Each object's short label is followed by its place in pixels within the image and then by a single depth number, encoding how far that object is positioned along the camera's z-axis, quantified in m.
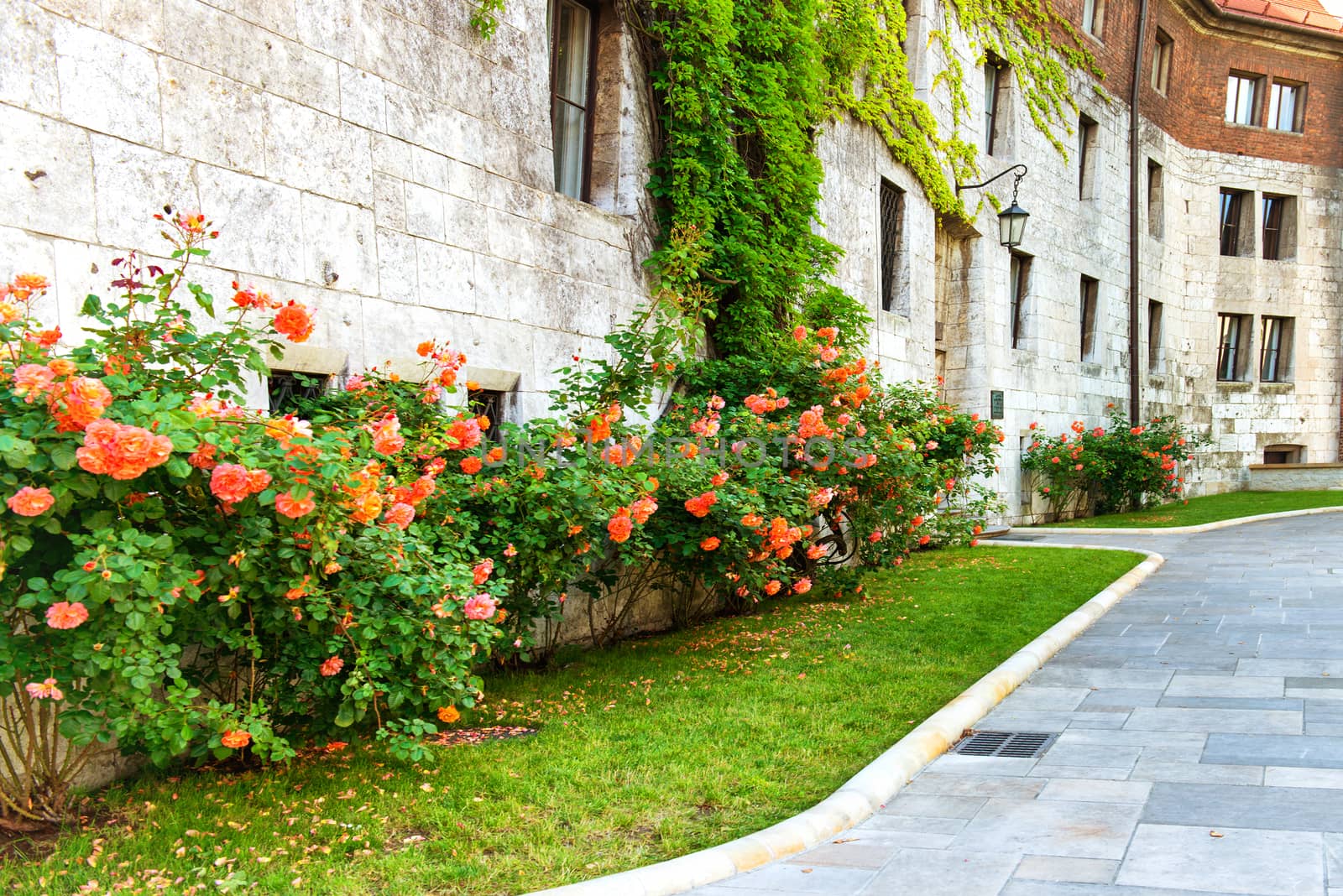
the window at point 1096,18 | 19.03
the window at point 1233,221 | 23.69
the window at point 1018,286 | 17.00
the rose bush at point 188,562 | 3.44
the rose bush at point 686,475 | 5.75
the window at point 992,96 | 16.14
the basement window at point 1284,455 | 24.42
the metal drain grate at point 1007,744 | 5.21
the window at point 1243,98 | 23.55
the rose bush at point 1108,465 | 16.86
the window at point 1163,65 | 21.91
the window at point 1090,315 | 19.27
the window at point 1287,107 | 23.98
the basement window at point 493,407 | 7.23
